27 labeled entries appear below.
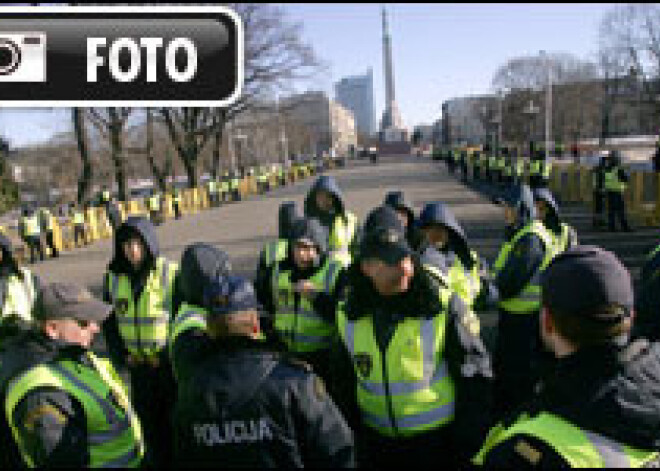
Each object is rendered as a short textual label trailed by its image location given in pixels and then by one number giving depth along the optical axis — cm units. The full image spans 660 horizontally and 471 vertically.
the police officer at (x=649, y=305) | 314
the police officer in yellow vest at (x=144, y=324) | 396
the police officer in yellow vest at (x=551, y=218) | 501
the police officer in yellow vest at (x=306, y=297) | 380
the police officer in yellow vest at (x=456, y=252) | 403
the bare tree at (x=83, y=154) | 2427
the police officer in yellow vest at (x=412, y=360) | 260
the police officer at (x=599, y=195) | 1285
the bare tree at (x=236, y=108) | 3259
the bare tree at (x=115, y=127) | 2569
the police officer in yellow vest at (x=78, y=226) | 1966
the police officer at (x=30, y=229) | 1638
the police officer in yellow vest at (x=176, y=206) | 2662
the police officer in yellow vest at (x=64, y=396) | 211
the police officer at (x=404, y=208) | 611
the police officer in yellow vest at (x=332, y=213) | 612
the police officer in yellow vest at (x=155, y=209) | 2423
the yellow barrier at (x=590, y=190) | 1345
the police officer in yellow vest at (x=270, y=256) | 428
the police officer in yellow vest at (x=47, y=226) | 1719
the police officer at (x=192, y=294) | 268
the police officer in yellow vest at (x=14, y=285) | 444
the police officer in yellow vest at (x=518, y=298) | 423
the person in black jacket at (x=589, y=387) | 149
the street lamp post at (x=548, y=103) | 3262
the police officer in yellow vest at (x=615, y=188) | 1223
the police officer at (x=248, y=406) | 192
